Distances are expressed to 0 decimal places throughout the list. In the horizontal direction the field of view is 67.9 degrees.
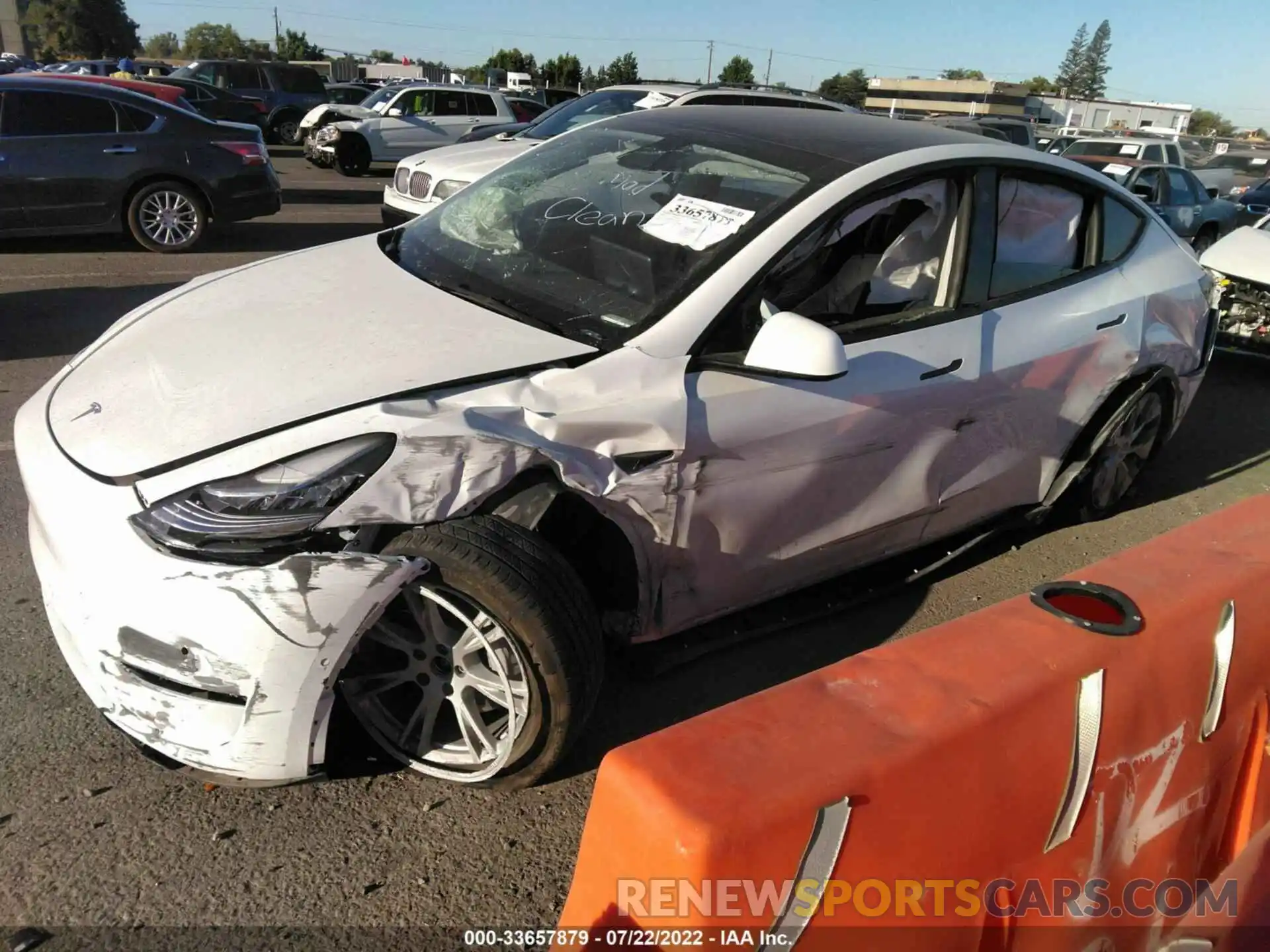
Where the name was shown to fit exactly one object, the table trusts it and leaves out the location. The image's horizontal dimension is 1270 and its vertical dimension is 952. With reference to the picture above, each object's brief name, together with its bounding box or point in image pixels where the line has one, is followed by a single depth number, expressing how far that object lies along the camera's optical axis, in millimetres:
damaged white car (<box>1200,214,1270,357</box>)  6832
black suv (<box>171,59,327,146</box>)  22453
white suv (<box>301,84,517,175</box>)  16875
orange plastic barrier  1402
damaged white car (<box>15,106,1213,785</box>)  2137
